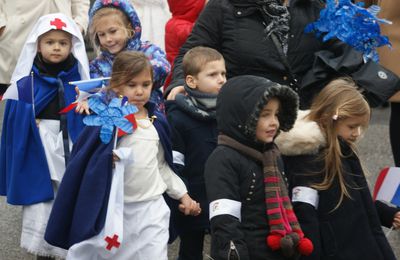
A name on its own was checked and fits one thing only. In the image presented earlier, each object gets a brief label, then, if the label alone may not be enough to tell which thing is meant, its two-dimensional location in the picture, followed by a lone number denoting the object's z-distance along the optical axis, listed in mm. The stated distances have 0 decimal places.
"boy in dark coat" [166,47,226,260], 9273
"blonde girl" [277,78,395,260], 8320
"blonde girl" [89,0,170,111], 10180
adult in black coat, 9273
